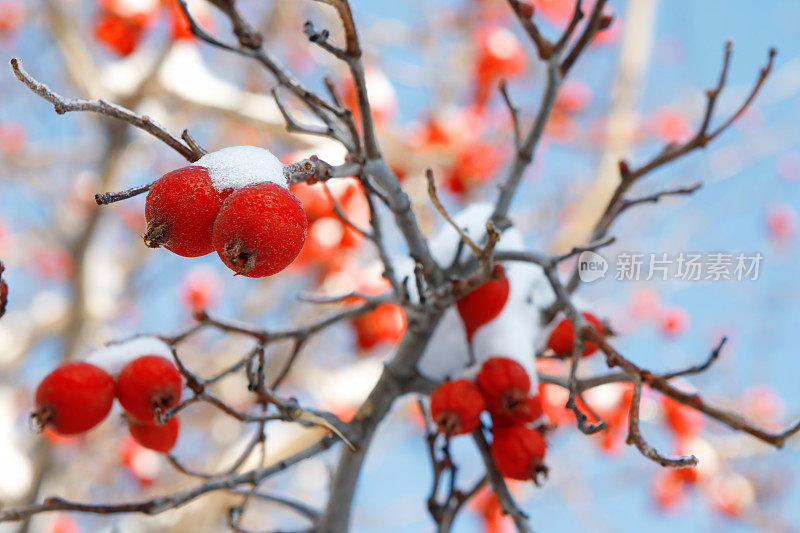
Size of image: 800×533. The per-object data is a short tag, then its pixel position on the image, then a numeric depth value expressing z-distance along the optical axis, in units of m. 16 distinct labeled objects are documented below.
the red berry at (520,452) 0.57
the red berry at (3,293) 0.54
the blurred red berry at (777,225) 4.03
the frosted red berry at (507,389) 0.57
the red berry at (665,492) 2.71
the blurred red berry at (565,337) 0.59
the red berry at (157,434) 0.58
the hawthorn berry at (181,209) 0.52
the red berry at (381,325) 0.82
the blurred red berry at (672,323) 3.04
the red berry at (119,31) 0.84
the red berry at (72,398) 0.57
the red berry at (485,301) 0.58
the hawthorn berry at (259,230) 0.52
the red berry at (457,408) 0.57
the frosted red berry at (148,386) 0.57
